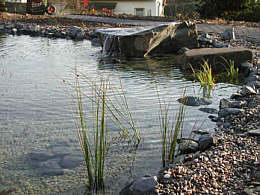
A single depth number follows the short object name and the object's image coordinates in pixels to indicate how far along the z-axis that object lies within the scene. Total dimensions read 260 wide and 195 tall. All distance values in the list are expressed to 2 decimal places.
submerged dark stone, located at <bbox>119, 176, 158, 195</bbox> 2.81
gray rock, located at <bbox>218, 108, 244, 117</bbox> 4.84
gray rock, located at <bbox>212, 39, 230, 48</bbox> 9.78
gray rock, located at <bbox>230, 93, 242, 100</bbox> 5.70
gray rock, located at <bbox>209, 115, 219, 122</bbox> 4.81
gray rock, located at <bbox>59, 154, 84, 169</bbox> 3.50
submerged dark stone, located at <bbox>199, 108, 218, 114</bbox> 5.14
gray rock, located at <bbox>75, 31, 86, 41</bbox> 13.09
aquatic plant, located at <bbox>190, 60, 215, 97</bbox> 5.88
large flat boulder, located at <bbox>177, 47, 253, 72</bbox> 7.82
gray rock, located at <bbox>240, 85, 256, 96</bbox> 5.71
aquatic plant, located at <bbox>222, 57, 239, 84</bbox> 7.04
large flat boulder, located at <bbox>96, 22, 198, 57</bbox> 9.23
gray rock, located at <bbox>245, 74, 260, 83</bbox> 6.64
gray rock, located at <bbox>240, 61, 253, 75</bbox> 7.56
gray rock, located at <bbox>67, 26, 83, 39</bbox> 13.24
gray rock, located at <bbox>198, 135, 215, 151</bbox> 3.76
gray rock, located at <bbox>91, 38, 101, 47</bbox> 11.75
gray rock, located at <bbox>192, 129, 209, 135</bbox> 4.31
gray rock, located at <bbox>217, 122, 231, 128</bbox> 4.50
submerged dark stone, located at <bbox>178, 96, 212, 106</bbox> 5.45
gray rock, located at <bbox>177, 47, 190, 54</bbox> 9.72
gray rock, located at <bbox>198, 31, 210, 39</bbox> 11.15
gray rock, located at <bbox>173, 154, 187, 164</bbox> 3.54
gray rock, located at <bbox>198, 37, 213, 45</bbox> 10.53
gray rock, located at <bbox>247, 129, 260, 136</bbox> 3.87
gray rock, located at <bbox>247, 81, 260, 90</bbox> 6.12
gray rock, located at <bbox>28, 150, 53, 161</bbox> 3.65
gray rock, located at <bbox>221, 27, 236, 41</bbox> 11.26
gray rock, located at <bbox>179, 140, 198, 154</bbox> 3.80
